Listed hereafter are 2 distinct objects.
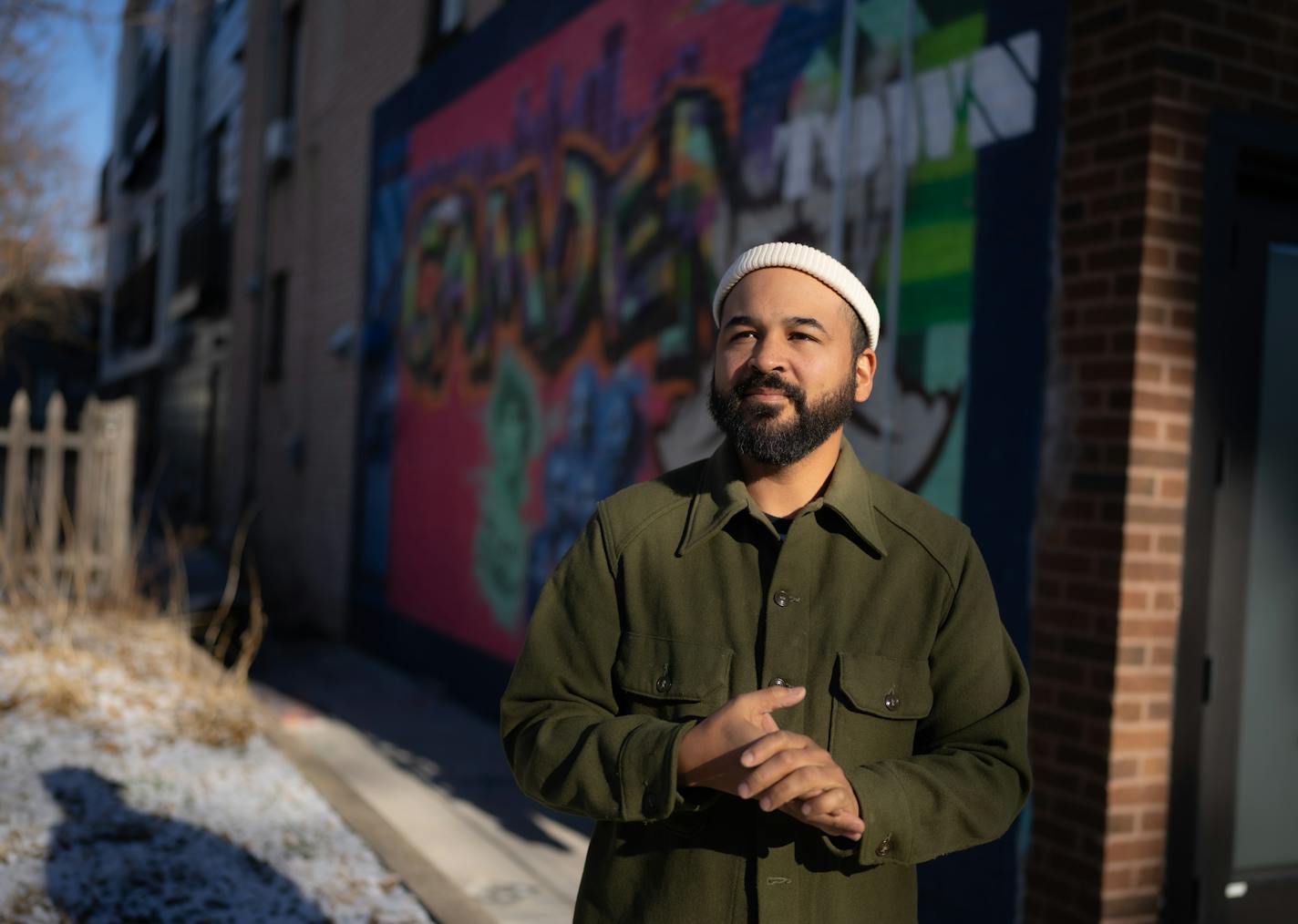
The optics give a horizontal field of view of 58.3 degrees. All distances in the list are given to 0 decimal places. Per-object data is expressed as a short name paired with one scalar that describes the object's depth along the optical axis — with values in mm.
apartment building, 16953
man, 1636
